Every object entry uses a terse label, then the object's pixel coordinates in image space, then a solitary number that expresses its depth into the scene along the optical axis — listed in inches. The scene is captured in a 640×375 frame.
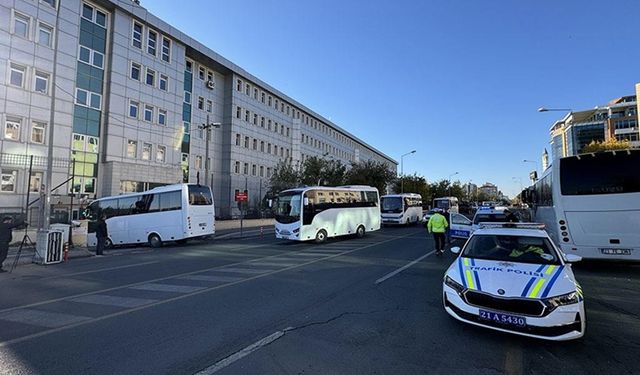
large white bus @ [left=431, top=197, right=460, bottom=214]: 1722.6
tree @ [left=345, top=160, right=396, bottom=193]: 2033.7
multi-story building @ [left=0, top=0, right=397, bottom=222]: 981.2
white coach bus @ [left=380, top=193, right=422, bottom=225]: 1261.1
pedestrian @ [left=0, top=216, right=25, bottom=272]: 447.2
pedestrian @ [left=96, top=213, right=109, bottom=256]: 636.1
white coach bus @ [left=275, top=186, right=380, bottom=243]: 733.3
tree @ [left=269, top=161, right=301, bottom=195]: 1706.4
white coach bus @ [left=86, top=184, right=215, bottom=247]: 750.5
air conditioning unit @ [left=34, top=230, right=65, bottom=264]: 519.5
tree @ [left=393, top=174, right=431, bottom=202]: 2676.2
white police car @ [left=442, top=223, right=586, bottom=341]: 176.2
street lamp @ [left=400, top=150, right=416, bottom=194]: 2465.3
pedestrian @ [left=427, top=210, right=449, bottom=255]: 529.3
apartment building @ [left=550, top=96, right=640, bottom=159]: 3127.5
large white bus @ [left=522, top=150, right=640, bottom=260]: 374.3
